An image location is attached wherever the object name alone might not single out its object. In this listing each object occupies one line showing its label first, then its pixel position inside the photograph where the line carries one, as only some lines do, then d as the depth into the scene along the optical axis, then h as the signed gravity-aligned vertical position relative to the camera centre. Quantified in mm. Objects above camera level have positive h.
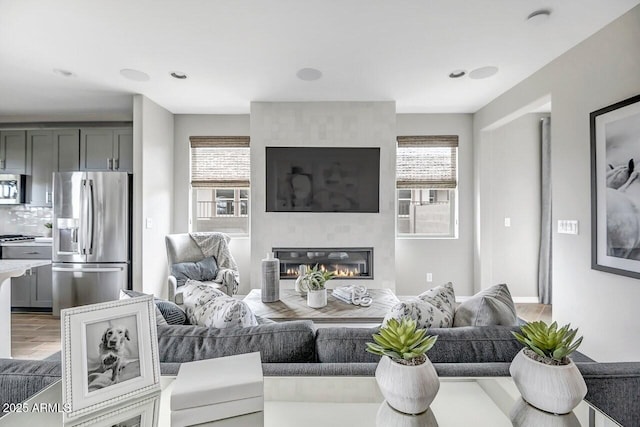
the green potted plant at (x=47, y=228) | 4383 -160
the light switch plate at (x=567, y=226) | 2662 -84
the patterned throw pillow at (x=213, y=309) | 1380 -422
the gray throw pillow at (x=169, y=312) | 1445 -444
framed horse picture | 2129 +200
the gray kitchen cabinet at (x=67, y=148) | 4367 +939
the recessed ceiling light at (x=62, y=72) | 3137 +1440
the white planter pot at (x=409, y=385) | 737 -395
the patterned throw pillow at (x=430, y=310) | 1376 -415
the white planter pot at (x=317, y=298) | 2492 -645
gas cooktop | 4102 -281
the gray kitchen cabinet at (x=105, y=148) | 4352 +935
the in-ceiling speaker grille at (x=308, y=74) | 3201 +1470
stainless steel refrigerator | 3717 -228
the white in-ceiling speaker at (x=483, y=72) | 3144 +1456
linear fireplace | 4219 -583
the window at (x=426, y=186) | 4613 +439
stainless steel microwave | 4336 +375
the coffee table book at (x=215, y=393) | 692 -391
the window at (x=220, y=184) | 4676 +476
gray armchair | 3697 -449
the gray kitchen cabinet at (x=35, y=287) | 4094 -908
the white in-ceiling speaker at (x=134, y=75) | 3182 +1452
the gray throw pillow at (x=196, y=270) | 3600 -628
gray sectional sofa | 1046 -505
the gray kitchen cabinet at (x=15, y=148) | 4387 +942
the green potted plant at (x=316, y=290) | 2496 -579
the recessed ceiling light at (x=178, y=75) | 3242 +1467
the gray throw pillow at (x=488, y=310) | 1354 -412
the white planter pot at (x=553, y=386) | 739 -401
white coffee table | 777 -540
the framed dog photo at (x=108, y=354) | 708 -323
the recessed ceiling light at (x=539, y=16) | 2195 +1406
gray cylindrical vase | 2652 -537
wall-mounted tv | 4172 +491
